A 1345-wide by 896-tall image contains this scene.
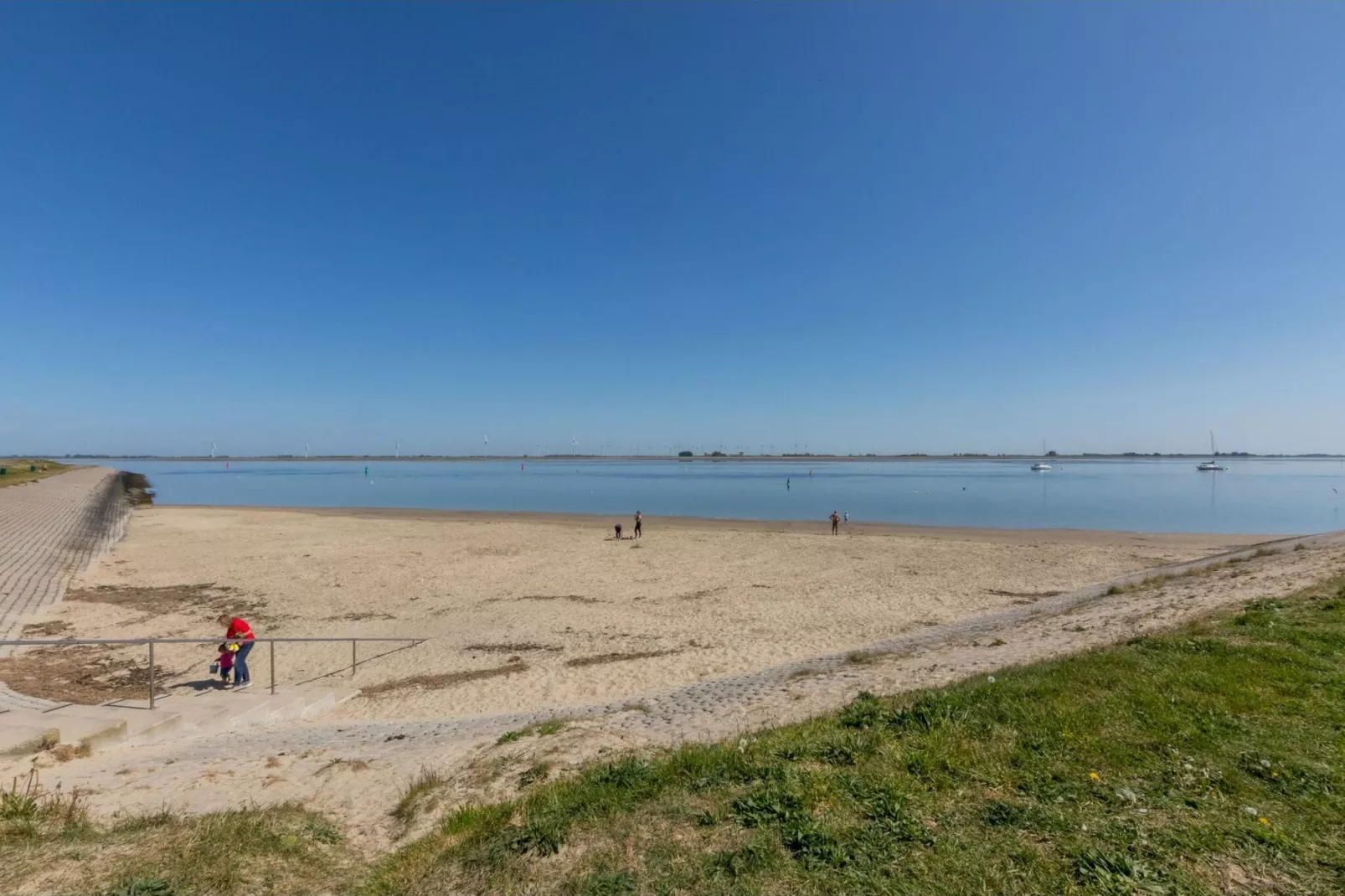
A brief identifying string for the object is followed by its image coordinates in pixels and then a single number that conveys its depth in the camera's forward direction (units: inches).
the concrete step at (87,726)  311.5
